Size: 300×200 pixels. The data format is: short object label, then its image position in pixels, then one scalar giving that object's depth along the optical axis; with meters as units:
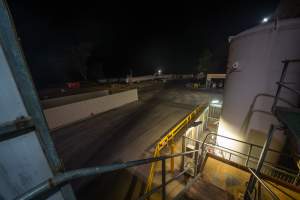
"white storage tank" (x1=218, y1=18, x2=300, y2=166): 4.31
